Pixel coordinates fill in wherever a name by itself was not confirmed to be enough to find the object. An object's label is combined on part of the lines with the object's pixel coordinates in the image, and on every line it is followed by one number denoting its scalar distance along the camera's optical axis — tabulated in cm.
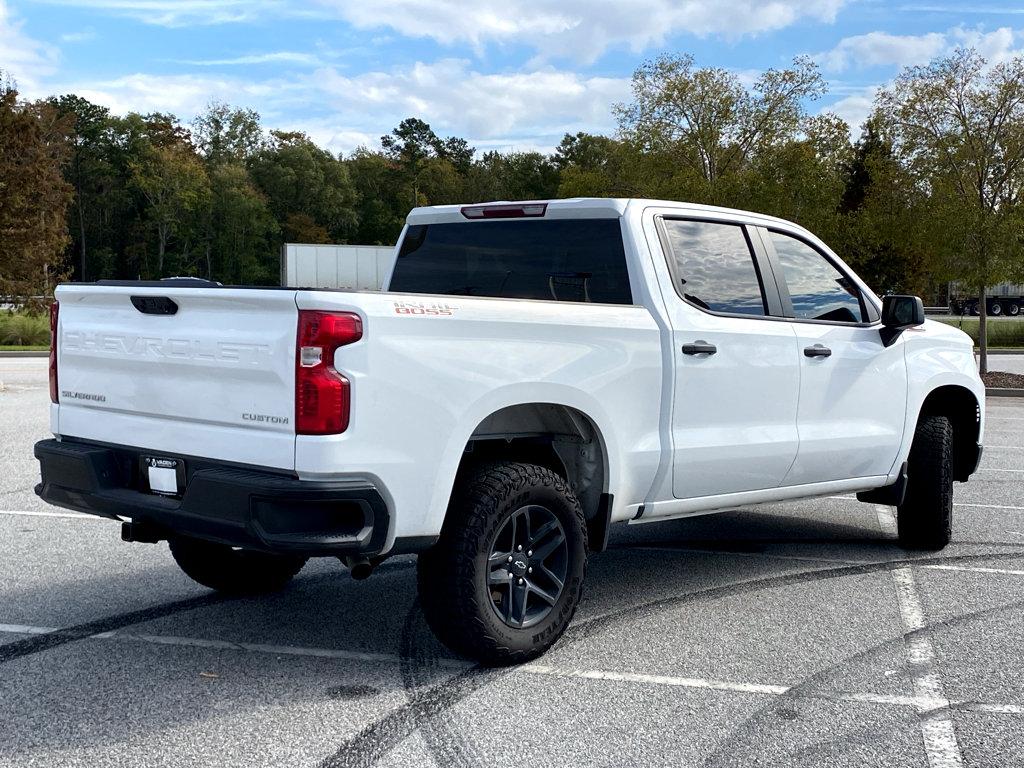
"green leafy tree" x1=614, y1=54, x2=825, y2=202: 3111
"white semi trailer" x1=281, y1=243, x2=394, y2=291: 2656
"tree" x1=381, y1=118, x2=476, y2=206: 10812
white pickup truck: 431
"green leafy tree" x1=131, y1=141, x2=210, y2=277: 9062
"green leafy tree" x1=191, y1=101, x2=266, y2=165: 10281
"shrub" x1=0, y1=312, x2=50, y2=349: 3600
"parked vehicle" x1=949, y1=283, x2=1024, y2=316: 6509
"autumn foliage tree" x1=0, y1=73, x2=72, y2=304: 4294
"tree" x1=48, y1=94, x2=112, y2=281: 9606
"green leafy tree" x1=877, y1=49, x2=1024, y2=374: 2217
